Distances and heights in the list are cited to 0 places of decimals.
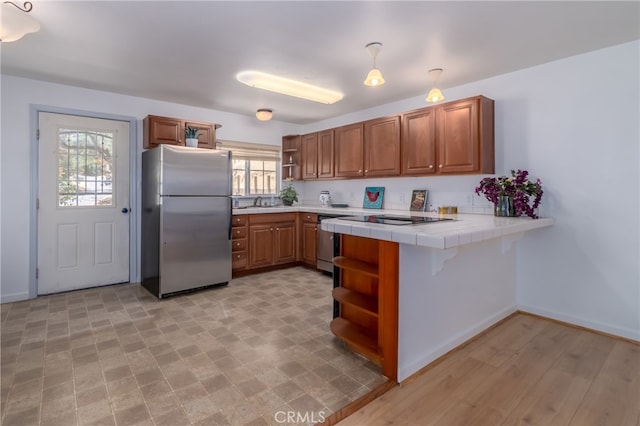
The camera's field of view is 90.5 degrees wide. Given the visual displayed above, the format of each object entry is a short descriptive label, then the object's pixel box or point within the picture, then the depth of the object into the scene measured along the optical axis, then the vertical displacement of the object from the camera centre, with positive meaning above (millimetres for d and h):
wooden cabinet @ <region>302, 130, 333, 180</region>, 4707 +856
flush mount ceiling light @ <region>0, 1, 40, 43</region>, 1823 +1118
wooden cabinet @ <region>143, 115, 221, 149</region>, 3812 +992
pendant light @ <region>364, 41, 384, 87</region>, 2264 +976
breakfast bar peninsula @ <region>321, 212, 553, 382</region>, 1880 -515
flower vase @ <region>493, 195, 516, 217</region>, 2824 +36
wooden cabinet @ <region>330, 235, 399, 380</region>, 1894 -605
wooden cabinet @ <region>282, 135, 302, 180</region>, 5289 +904
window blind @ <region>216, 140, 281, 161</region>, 4773 +958
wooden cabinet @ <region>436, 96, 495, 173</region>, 3051 +748
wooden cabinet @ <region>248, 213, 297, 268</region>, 4398 -414
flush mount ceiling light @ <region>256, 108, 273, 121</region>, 4246 +1292
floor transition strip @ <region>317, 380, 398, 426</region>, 1595 -1043
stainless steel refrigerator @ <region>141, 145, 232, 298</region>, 3422 -95
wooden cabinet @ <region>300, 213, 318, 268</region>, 4560 -418
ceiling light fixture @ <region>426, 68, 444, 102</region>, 2779 +1299
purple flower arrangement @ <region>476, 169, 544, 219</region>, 2771 +184
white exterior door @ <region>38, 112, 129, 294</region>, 3486 +89
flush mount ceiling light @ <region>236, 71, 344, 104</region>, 3189 +1346
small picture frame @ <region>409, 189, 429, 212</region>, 3803 +129
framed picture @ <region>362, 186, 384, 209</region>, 4375 +191
